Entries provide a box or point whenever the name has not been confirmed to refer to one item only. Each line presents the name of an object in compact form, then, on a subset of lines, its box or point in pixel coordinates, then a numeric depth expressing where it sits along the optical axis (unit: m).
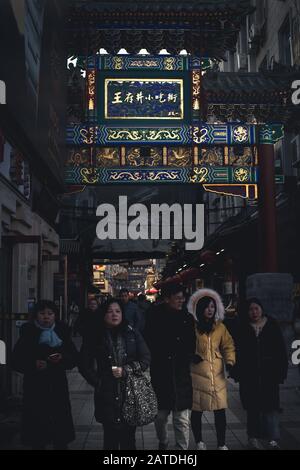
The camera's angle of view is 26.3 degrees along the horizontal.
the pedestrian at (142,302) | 20.78
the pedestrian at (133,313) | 13.11
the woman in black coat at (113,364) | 6.23
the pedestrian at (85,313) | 13.49
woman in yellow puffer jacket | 7.45
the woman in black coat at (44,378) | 6.64
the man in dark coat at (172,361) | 7.02
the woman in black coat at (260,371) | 7.59
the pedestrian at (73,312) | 27.31
